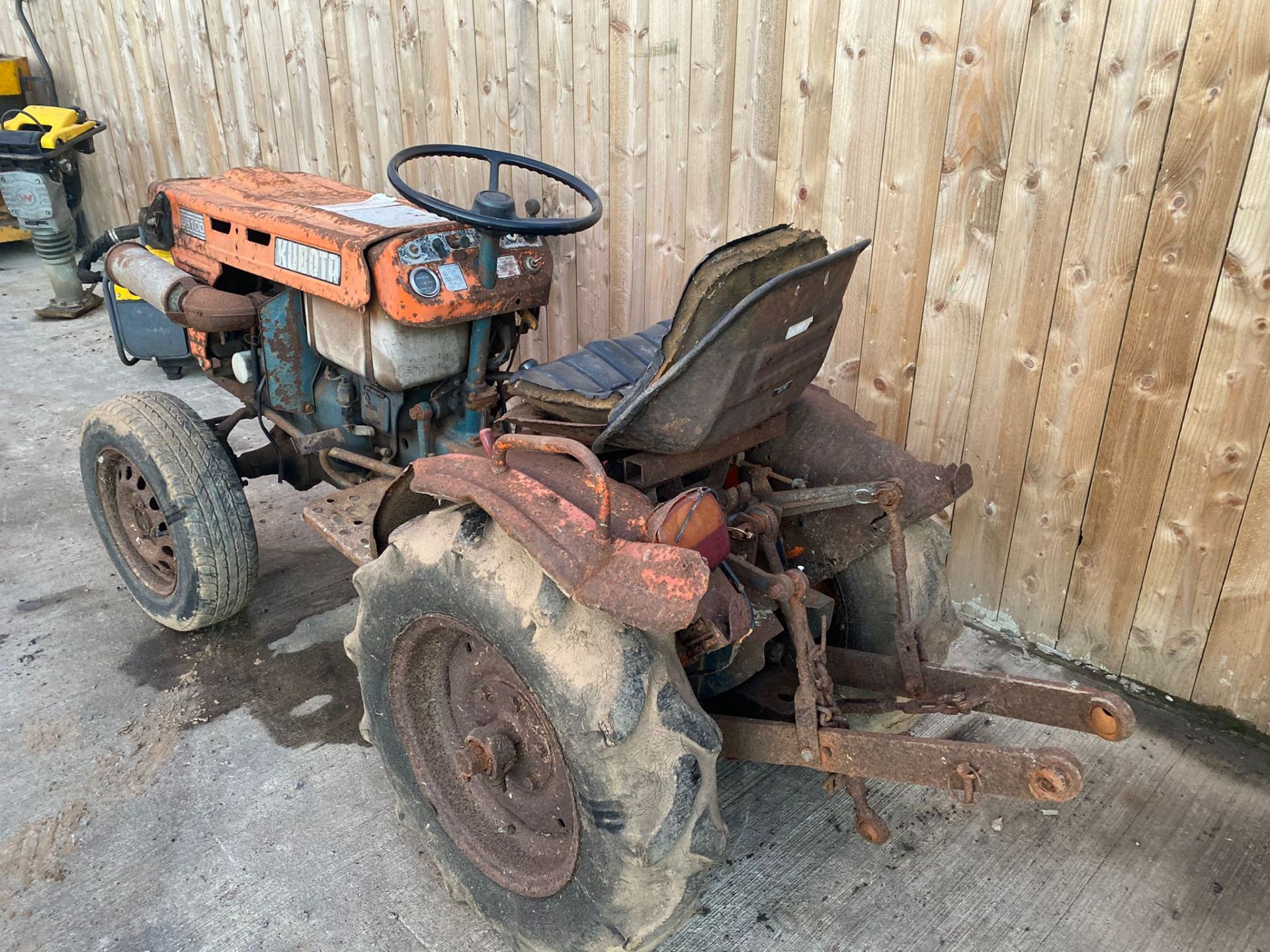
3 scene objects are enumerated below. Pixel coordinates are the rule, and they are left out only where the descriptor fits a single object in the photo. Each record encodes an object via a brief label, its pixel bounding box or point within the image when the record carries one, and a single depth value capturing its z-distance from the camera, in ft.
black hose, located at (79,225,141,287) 11.45
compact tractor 5.44
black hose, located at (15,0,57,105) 22.79
